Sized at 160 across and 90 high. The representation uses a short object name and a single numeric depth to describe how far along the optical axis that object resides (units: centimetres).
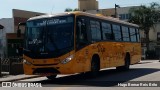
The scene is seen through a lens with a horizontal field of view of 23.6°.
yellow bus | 1670
